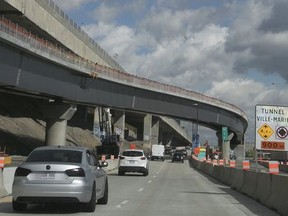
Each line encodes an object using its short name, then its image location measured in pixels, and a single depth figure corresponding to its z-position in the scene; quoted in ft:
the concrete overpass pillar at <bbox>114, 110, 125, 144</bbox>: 333.83
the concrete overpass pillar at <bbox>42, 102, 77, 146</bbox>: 166.30
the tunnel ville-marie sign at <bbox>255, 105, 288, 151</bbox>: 73.67
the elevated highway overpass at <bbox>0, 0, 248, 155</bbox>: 118.83
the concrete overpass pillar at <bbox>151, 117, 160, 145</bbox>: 407.03
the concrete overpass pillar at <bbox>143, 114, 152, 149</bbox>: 384.27
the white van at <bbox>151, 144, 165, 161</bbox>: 307.37
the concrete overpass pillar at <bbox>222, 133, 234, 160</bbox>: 310.45
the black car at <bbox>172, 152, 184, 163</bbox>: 278.26
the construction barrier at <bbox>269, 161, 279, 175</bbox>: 63.05
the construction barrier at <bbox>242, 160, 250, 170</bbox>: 85.06
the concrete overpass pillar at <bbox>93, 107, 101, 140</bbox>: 300.20
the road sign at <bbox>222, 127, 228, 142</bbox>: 257.34
